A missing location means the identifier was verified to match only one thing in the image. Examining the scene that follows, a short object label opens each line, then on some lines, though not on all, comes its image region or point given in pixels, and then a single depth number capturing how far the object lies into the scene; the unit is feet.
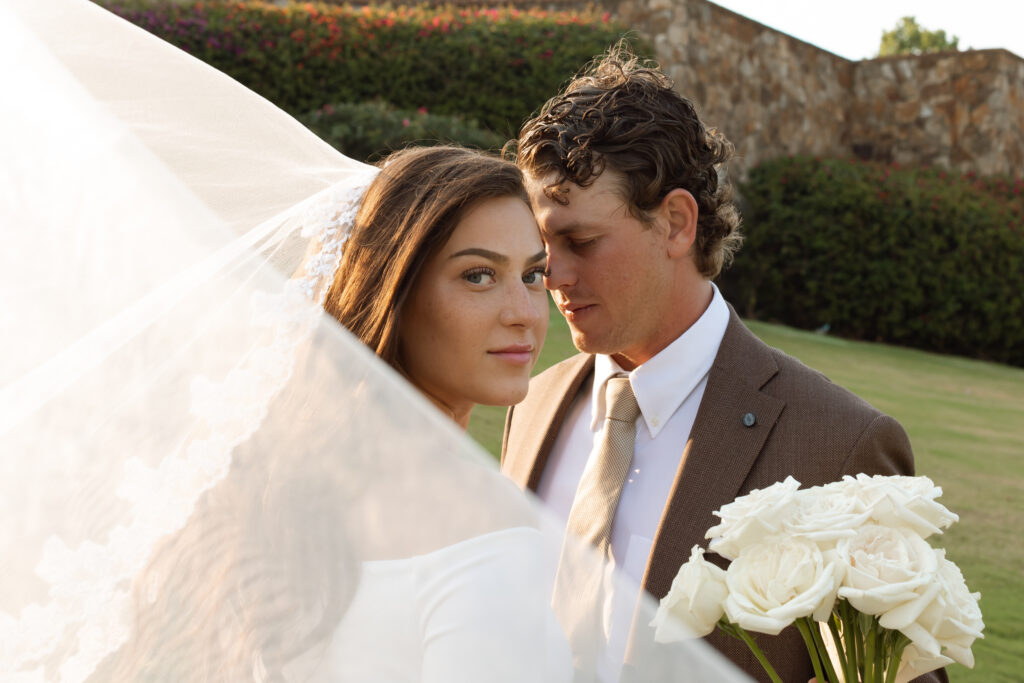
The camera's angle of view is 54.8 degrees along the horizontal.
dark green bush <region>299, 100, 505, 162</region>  33.09
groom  8.27
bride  5.31
